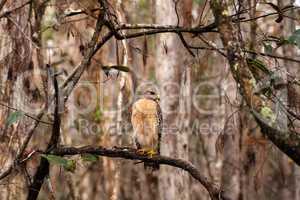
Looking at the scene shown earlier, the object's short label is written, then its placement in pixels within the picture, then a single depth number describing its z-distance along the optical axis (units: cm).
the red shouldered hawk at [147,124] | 1139
